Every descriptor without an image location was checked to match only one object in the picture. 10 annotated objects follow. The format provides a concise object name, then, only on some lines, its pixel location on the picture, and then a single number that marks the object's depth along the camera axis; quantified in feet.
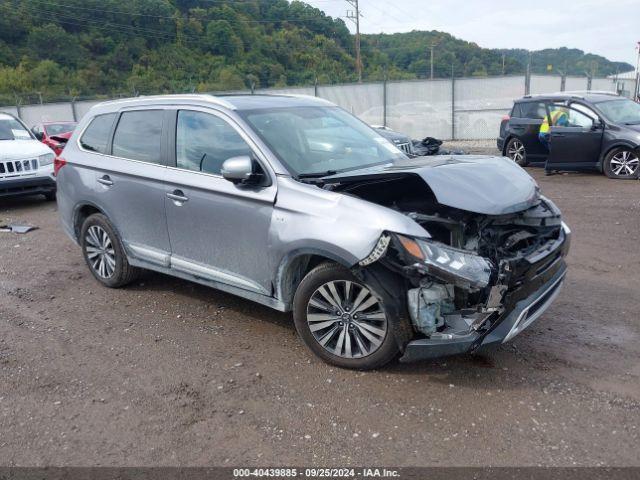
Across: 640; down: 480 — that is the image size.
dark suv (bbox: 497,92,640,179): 34.83
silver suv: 11.41
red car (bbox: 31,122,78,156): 44.96
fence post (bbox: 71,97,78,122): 83.29
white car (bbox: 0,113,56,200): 32.60
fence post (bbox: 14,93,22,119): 84.84
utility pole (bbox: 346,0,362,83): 155.53
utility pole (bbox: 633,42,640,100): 61.75
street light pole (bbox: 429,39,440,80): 174.28
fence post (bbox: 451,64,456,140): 67.10
